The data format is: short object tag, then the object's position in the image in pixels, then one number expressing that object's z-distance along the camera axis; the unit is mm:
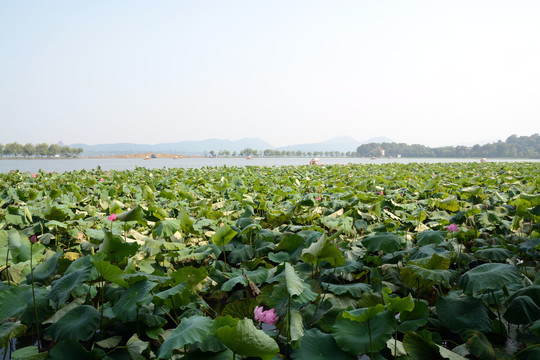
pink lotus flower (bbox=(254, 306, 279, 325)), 1327
